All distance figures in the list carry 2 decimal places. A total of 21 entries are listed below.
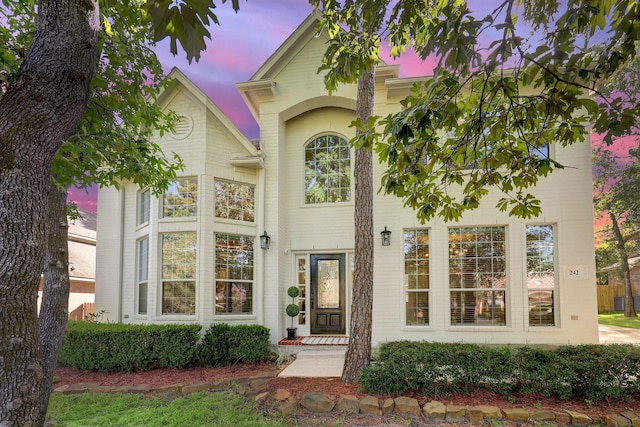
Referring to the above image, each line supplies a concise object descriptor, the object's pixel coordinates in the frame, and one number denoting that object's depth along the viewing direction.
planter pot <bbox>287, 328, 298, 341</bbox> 9.41
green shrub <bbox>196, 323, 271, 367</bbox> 7.93
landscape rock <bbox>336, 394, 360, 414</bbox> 5.04
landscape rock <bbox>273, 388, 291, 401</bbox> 5.45
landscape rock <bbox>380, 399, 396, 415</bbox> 4.99
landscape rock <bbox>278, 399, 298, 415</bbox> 5.07
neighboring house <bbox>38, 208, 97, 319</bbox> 16.84
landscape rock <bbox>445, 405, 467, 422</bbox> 4.81
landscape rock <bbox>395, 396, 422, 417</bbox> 4.94
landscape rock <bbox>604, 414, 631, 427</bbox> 4.53
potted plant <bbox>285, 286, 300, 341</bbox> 9.36
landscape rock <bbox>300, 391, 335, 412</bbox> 5.10
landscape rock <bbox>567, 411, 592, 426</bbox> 4.64
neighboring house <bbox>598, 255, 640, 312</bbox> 22.42
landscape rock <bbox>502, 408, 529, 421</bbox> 4.74
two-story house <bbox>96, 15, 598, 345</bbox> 8.56
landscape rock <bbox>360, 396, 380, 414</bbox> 4.99
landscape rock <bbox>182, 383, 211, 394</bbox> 6.32
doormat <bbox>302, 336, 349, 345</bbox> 8.98
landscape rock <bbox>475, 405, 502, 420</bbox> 4.76
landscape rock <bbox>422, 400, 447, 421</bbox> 4.84
